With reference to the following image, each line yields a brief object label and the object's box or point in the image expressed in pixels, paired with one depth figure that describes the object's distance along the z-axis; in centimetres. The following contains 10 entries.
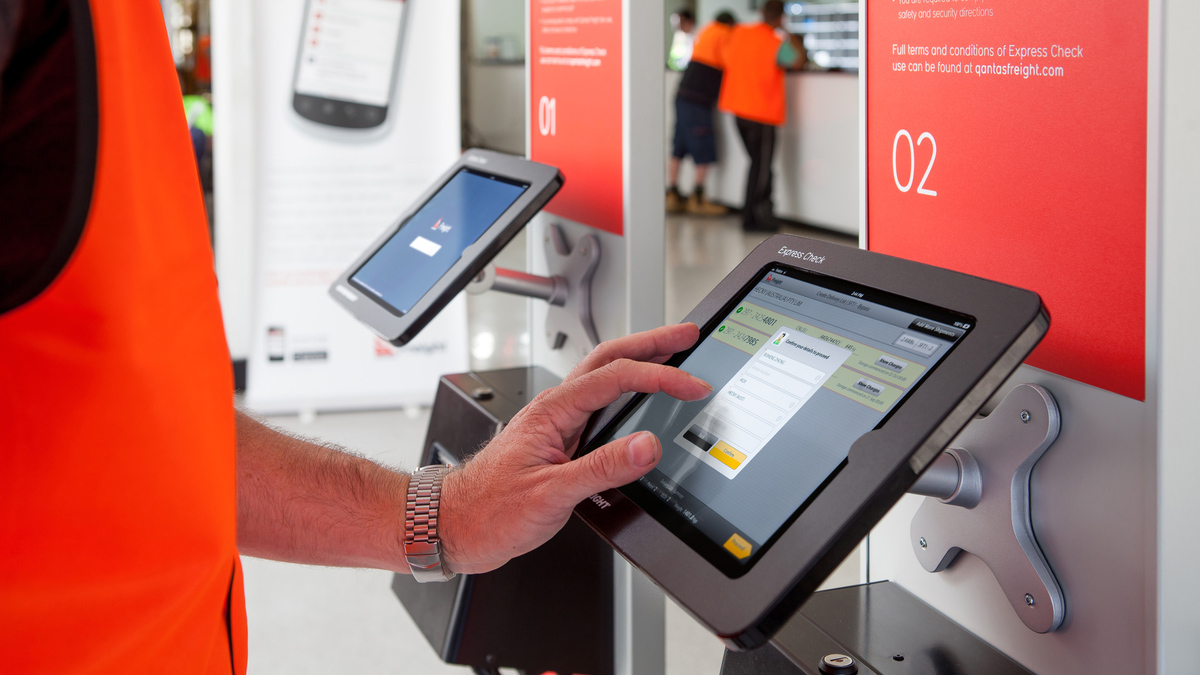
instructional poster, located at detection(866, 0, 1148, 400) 77
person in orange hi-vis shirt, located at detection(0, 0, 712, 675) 55
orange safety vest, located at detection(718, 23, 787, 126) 692
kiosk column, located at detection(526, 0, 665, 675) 153
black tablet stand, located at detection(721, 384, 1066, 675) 86
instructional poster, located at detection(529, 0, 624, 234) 161
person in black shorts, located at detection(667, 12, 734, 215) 757
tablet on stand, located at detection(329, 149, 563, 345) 156
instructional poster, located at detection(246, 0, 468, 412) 360
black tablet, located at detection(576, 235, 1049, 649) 69
